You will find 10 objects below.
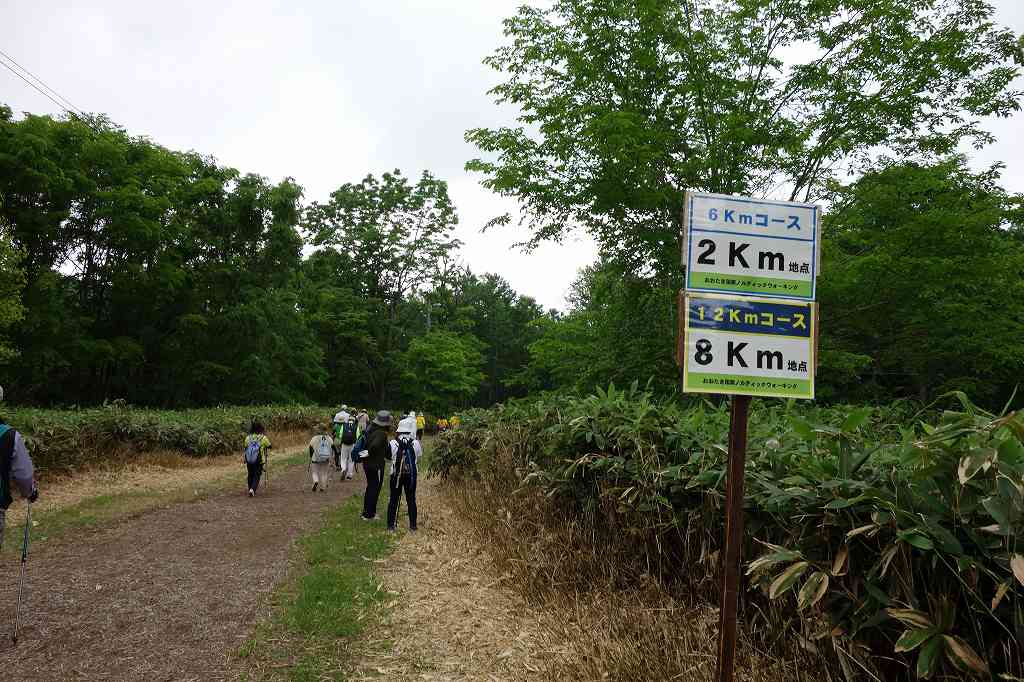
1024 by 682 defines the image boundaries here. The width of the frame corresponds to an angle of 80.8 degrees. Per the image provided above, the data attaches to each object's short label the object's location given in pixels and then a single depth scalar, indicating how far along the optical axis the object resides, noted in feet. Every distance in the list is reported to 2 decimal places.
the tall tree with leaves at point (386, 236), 165.27
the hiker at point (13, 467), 15.35
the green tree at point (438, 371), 146.00
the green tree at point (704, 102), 33.47
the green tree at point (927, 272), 31.68
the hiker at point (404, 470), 30.12
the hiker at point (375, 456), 31.89
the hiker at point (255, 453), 39.24
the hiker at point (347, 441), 49.47
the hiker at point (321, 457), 42.24
